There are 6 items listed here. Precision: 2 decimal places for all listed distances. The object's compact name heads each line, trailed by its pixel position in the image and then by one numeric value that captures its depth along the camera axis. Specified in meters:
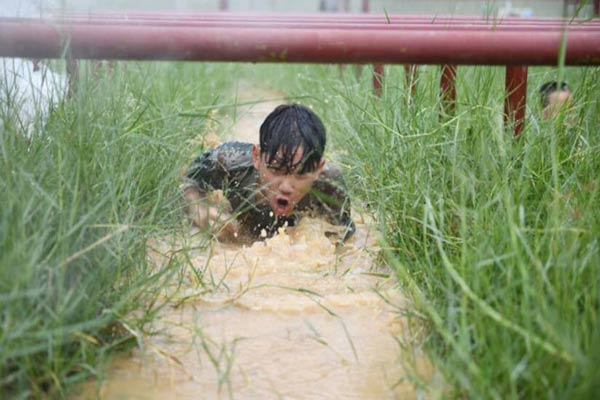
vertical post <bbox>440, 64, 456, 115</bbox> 3.14
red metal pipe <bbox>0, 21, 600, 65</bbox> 2.17
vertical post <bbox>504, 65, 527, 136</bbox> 2.98
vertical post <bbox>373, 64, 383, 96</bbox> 4.29
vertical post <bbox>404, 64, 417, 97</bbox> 3.25
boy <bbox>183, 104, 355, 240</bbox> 3.38
